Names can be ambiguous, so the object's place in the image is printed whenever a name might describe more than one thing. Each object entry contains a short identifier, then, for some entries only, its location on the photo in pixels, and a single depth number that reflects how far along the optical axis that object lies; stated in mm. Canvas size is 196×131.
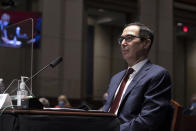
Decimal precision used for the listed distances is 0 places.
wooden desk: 3294
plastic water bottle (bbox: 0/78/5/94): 4613
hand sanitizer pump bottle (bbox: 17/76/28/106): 3972
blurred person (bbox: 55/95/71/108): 14485
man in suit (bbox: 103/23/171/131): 4206
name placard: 3790
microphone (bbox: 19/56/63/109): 3460
